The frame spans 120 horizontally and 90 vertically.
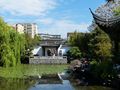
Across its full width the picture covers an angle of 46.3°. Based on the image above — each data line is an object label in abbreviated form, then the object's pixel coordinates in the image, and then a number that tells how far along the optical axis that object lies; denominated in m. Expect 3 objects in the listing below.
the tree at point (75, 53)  19.62
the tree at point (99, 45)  10.06
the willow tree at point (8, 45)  13.83
